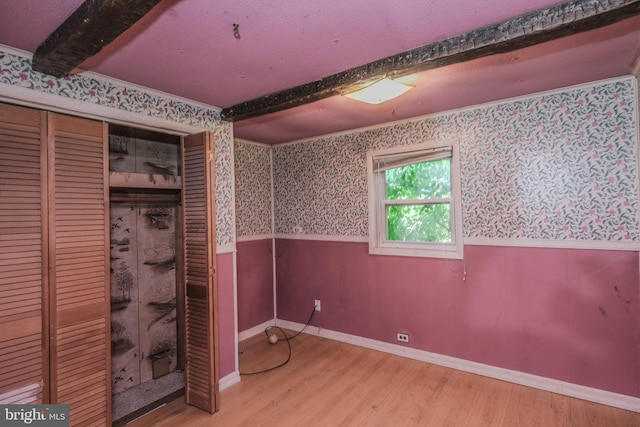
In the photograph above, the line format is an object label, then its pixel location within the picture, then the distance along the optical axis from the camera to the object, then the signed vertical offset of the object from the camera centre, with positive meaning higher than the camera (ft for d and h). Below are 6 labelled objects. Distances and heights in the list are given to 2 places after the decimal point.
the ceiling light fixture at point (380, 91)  6.29 +2.72
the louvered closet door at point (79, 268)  5.67 -0.74
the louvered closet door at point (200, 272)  7.23 -1.09
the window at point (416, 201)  9.27 +0.58
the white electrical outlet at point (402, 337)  9.93 -3.75
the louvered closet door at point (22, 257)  5.17 -0.45
